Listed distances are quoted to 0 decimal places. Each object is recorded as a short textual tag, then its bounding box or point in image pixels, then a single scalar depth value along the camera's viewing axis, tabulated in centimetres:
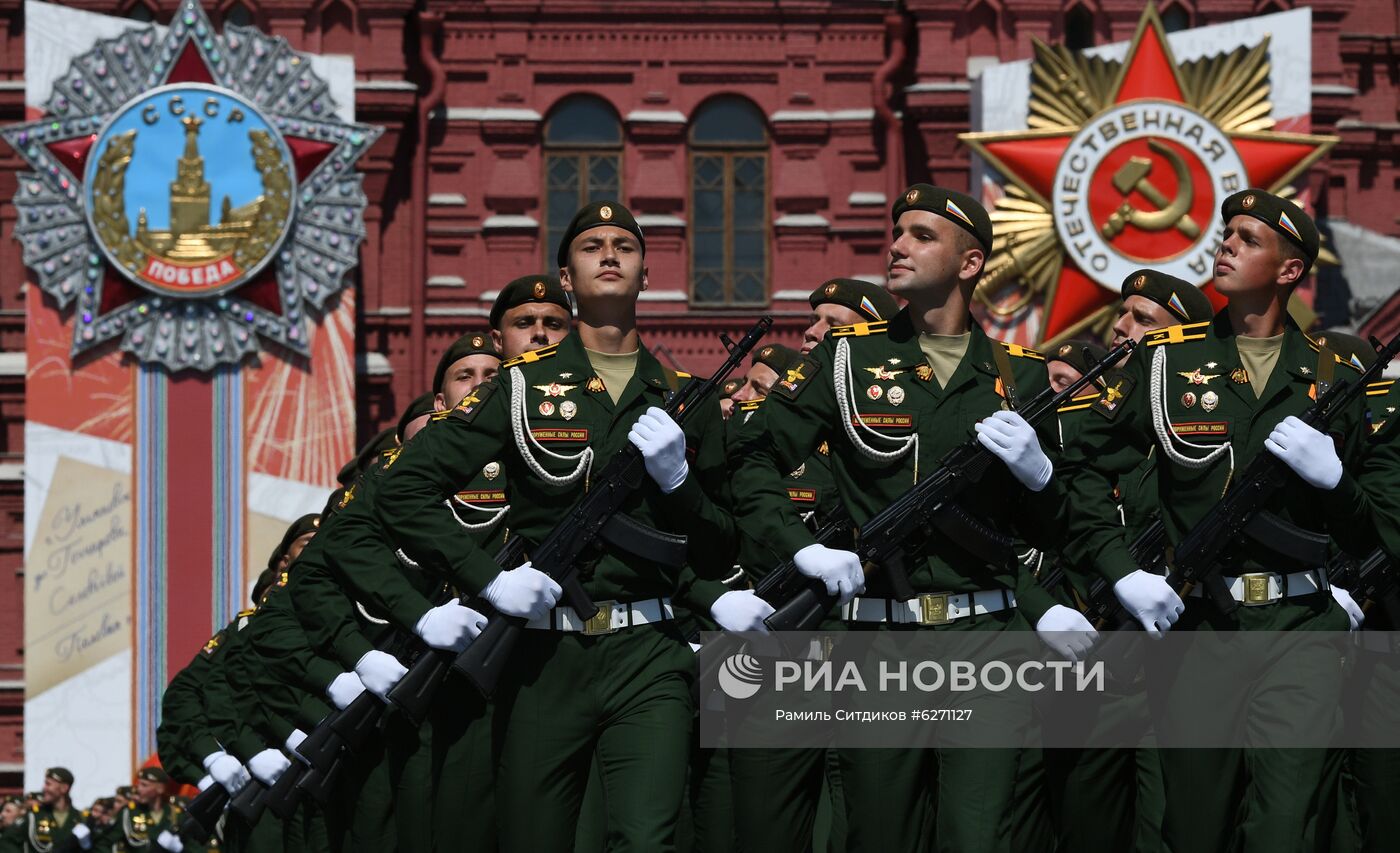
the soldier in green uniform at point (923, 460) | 1577
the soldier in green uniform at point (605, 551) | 1559
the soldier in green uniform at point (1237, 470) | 1609
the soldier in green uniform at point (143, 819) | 4316
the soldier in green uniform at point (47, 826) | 4459
